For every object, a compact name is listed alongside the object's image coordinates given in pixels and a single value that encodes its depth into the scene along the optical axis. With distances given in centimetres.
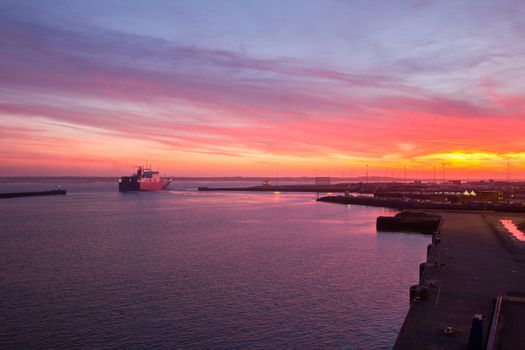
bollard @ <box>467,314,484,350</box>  1395
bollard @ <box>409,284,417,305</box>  2076
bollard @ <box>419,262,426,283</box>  2602
